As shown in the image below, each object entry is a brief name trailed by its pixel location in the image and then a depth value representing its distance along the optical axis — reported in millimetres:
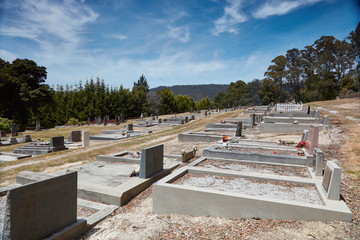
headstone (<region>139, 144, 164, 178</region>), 6976
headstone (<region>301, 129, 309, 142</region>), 10120
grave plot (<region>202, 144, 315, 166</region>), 7916
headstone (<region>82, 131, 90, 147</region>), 16469
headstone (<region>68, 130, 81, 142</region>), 19406
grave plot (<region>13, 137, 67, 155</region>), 14539
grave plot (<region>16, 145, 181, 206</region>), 5934
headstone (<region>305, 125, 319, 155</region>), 7771
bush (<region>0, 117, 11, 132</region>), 25062
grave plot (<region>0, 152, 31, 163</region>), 12919
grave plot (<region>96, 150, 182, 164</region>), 9325
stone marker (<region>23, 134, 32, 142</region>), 20397
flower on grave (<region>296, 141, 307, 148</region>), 9648
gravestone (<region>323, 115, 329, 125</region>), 15016
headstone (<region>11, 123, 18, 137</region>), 24312
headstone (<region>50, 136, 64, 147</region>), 14766
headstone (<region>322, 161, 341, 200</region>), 4496
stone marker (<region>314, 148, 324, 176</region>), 6395
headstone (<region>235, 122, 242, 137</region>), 14211
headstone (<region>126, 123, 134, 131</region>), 25638
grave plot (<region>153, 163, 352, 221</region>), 4203
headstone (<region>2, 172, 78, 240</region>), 3248
